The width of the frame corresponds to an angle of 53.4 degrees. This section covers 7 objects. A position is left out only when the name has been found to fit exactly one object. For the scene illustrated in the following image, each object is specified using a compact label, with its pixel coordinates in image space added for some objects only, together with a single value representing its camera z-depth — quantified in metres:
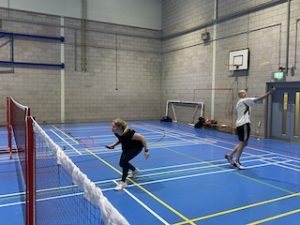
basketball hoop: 13.74
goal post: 16.78
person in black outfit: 5.78
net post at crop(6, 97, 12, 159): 8.26
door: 11.40
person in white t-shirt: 7.33
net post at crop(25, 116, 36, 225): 2.78
